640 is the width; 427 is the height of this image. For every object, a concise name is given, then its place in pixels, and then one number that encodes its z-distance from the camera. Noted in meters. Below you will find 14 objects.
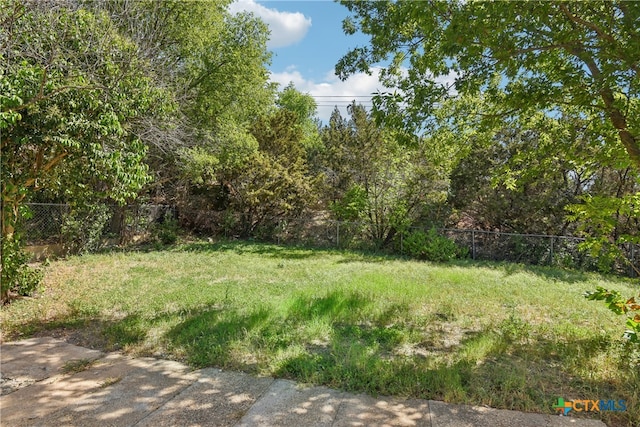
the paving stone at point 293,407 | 2.31
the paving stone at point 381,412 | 2.29
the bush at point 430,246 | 10.37
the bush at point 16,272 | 4.68
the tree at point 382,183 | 10.98
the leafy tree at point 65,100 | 3.58
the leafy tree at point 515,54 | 2.67
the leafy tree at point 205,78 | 8.62
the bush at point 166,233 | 11.59
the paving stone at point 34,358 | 2.92
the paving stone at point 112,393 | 2.33
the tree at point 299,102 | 26.48
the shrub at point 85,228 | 8.92
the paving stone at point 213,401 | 2.32
